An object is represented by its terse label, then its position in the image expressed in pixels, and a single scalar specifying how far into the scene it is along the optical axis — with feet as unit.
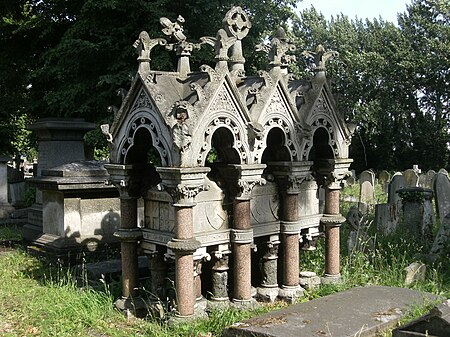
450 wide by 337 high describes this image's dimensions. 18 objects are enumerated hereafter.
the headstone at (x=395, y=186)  49.17
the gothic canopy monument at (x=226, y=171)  18.75
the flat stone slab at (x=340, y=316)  16.52
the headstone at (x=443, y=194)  39.73
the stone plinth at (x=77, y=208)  32.27
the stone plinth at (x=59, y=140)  44.11
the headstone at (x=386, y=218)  37.24
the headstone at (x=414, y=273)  24.80
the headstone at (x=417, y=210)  36.65
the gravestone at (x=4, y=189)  53.78
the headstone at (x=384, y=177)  93.08
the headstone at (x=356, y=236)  28.22
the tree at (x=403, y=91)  119.75
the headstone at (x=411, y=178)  65.07
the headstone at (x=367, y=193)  61.21
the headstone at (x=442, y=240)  29.58
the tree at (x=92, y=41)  51.85
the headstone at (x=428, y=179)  75.47
